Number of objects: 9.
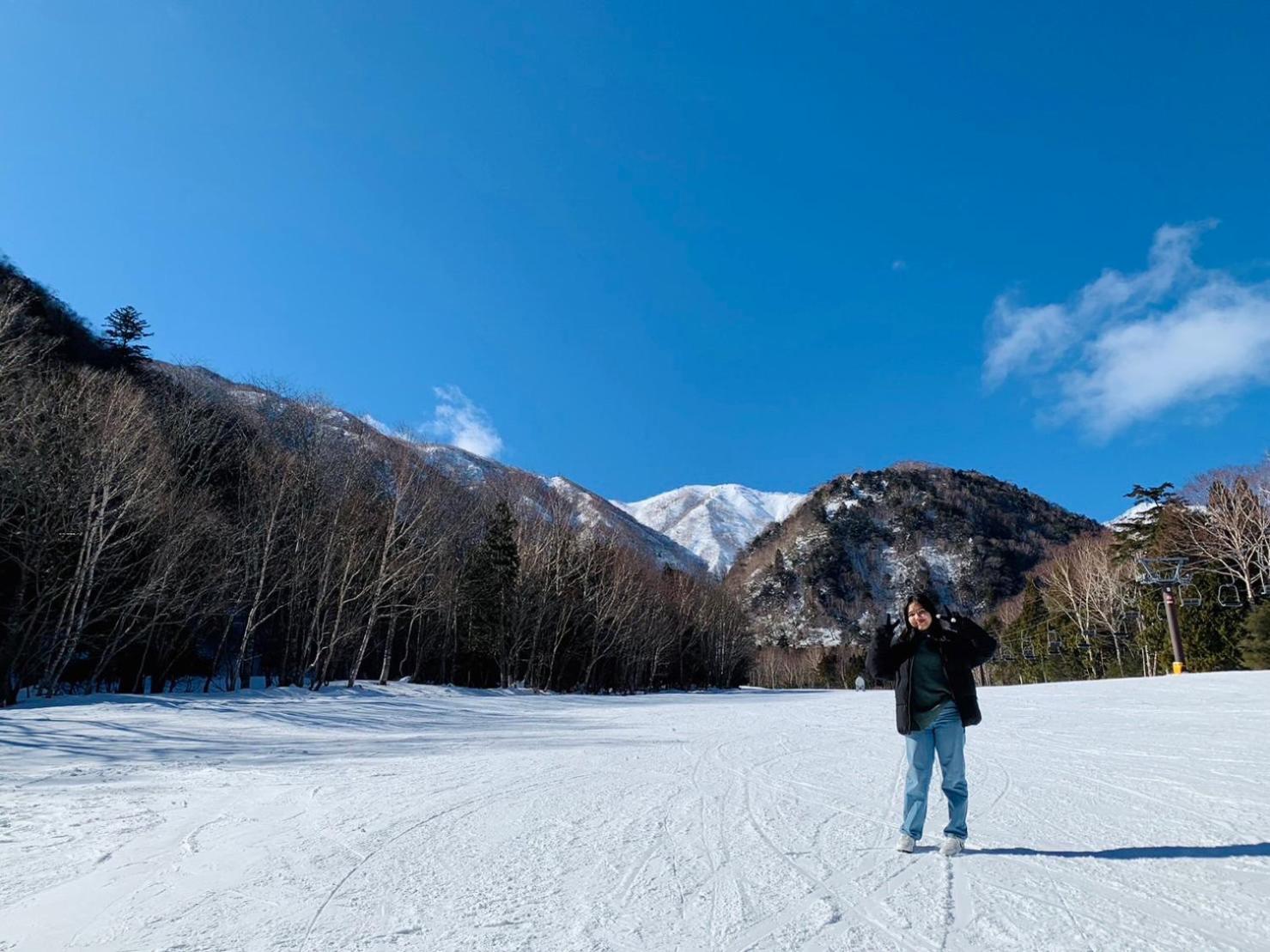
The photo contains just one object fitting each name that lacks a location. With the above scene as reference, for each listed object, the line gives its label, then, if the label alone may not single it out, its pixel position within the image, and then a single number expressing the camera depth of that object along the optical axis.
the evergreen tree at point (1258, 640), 34.41
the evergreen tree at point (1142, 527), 51.44
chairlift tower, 31.00
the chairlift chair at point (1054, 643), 55.58
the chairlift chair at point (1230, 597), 39.06
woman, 4.48
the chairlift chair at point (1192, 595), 40.28
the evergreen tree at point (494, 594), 38.78
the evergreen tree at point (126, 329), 41.56
